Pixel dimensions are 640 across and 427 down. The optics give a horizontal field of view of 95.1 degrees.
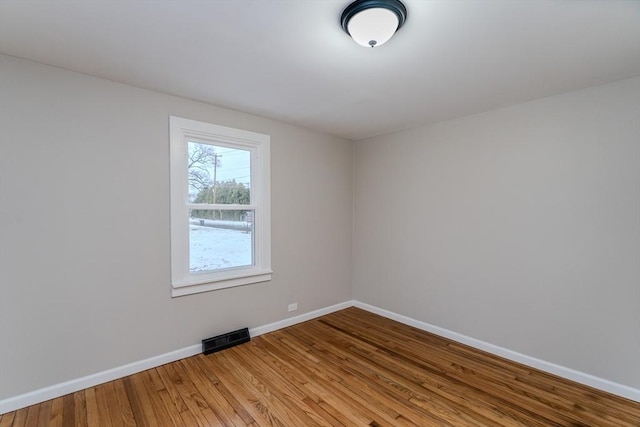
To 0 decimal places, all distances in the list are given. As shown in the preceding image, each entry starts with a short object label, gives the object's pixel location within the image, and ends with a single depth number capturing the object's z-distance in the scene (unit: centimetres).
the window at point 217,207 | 279
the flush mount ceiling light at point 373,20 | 148
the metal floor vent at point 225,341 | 290
